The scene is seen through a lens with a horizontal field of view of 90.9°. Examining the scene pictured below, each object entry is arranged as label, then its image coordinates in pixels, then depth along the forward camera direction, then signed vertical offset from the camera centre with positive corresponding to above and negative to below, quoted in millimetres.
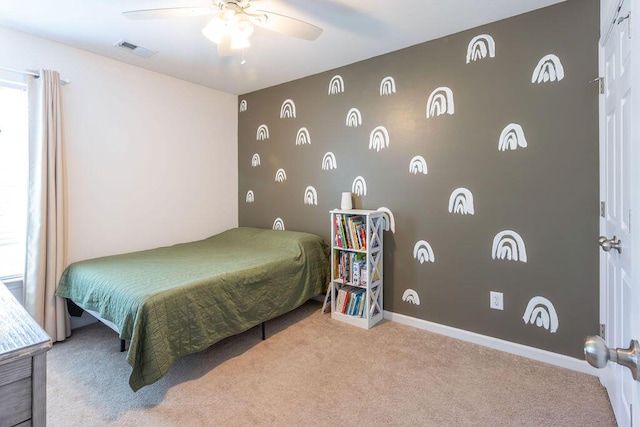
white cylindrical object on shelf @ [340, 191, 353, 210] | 2852 +81
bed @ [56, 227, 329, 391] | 1727 -527
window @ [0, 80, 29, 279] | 2348 +271
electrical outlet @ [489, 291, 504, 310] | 2268 -665
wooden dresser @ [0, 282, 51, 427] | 658 -357
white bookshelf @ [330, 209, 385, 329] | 2613 -460
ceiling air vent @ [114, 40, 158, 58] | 2510 +1344
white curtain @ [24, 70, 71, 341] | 2303 +40
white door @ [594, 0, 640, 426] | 1229 +76
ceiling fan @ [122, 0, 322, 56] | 1661 +1052
